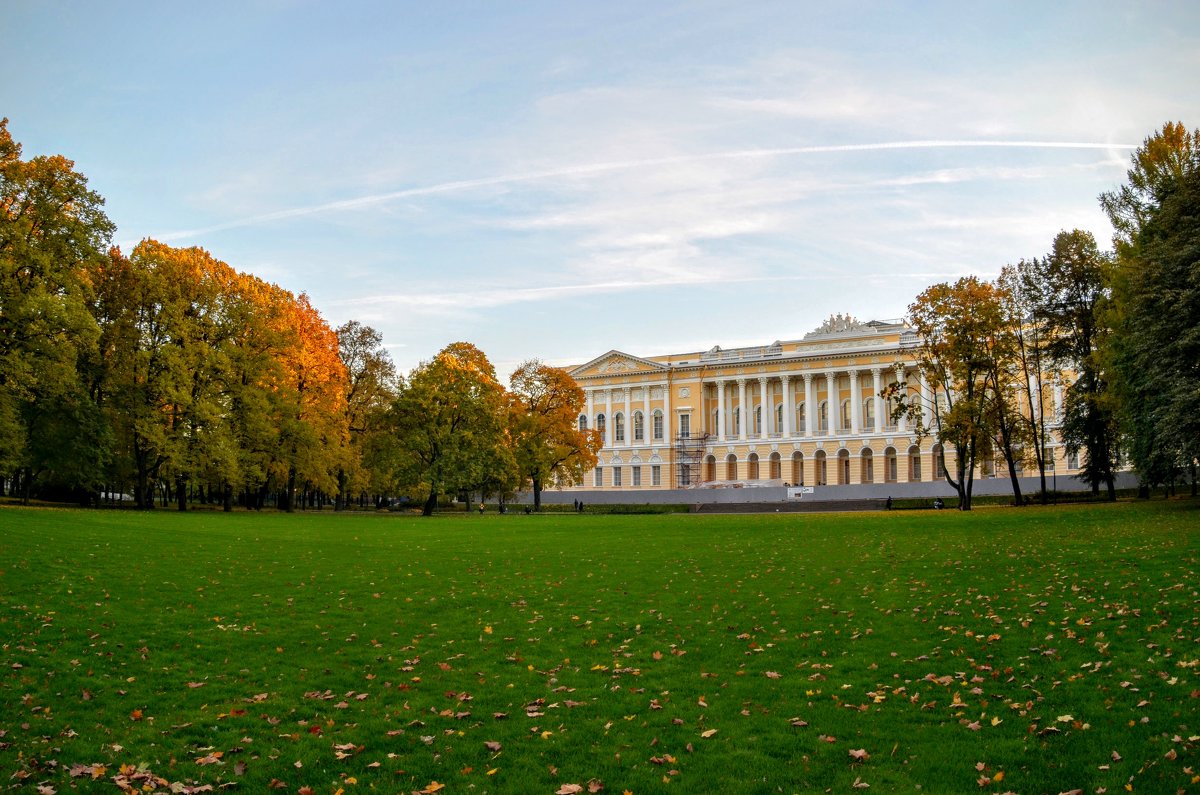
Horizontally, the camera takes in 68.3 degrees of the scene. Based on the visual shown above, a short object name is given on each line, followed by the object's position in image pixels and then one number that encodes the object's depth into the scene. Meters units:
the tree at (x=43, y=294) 34.59
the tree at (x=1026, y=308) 48.53
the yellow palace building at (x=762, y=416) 91.94
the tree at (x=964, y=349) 44.25
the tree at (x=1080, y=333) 46.72
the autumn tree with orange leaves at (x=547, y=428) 66.94
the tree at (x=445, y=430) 55.16
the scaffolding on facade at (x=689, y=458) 101.38
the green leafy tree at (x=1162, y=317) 28.39
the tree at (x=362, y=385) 61.22
